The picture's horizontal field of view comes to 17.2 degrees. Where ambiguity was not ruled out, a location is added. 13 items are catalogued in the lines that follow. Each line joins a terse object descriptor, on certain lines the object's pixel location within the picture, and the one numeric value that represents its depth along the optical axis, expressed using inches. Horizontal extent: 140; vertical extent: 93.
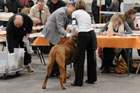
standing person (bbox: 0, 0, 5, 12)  849.0
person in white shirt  347.6
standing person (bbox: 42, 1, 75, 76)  362.0
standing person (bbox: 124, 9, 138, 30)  422.1
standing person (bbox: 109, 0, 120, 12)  794.2
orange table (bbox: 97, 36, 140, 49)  384.2
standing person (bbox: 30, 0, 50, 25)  478.3
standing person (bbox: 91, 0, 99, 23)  825.5
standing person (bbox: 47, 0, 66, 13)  512.4
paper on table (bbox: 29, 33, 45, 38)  417.7
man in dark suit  387.2
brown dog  338.0
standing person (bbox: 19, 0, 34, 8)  800.3
